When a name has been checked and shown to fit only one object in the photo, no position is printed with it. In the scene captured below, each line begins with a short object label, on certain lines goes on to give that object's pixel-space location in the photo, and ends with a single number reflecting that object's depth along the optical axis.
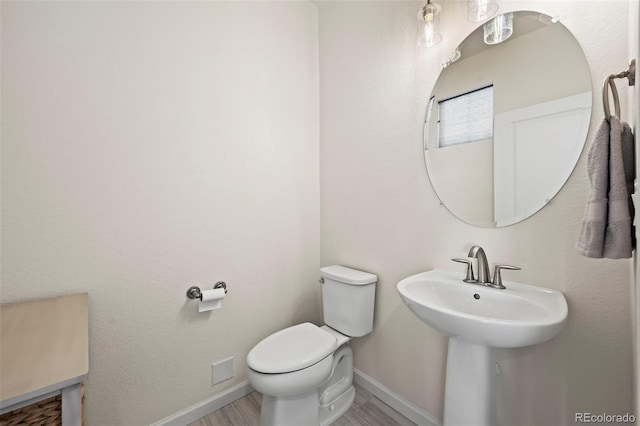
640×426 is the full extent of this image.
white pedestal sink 0.79
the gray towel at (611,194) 0.63
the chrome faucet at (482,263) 1.08
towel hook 0.67
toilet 1.18
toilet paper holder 1.40
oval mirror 0.96
